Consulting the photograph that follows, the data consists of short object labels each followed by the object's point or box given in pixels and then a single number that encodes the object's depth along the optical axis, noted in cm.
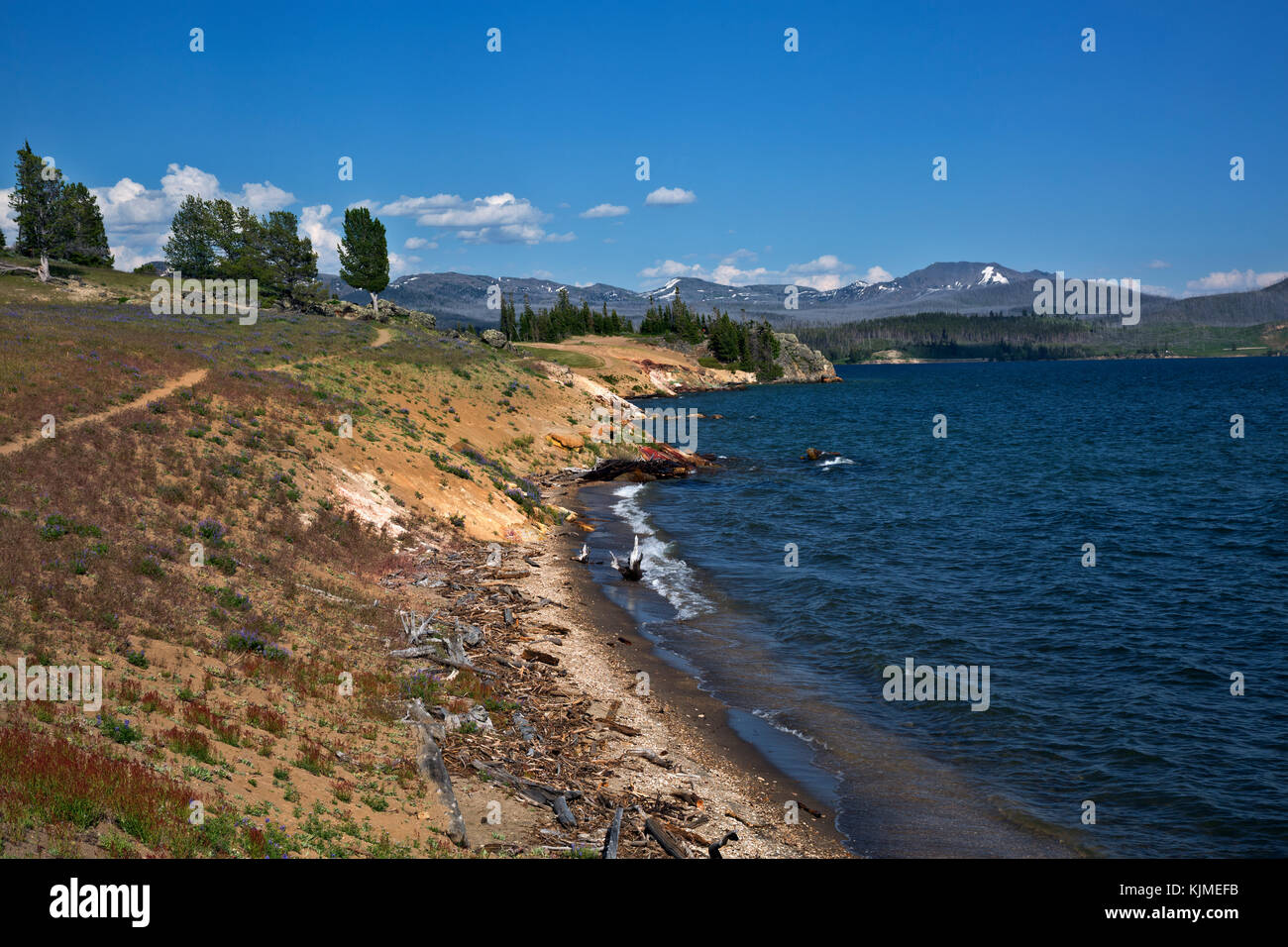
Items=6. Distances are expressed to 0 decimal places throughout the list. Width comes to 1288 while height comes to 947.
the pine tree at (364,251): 9919
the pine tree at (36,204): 9044
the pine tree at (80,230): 9488
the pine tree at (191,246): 11188
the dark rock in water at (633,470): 5969
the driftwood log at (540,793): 1397
